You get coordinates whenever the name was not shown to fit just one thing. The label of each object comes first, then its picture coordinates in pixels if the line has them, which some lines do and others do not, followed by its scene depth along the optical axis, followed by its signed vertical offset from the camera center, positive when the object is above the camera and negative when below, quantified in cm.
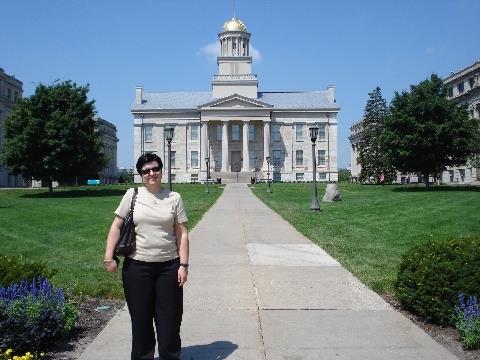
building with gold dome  9338 +855
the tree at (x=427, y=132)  4669 +423
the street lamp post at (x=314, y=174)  2545 +36
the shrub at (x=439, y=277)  649 -119
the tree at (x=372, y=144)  7310 +537
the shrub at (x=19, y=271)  648 -107
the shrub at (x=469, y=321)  572 -153
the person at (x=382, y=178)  7388 +43
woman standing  499 -80
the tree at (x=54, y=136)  4244 +376
